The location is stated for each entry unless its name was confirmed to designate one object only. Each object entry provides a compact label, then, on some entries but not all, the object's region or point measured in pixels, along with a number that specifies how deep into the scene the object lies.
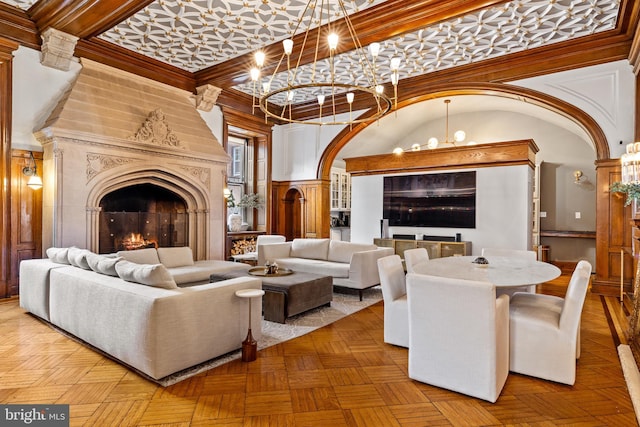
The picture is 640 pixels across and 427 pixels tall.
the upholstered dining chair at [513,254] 3.93
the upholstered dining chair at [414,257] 3.70
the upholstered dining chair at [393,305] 3.15
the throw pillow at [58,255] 3.75
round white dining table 2.57
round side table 2.91
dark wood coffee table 3.91
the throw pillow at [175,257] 5.06
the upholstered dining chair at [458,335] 2.28
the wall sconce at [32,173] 4.78
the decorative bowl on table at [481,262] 3.16
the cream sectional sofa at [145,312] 2.51
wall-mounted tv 6.67
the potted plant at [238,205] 8.05
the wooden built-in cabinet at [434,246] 6.42
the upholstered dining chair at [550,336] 2.48
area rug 2.74
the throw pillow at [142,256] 4.59
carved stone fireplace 4.80
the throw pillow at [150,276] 2.73
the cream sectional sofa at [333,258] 5.00
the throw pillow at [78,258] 3.40
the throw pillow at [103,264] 3.09
